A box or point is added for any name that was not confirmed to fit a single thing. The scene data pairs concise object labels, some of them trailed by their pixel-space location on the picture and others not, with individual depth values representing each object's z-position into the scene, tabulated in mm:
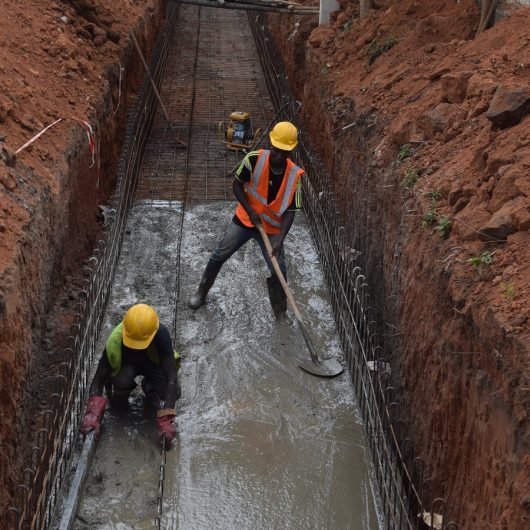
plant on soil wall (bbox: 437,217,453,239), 5910
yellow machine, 11281
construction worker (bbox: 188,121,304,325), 7367
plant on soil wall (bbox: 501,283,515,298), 4793
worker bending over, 5863
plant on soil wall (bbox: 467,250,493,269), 5230
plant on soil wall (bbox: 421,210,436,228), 6176
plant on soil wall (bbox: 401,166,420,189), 6922
